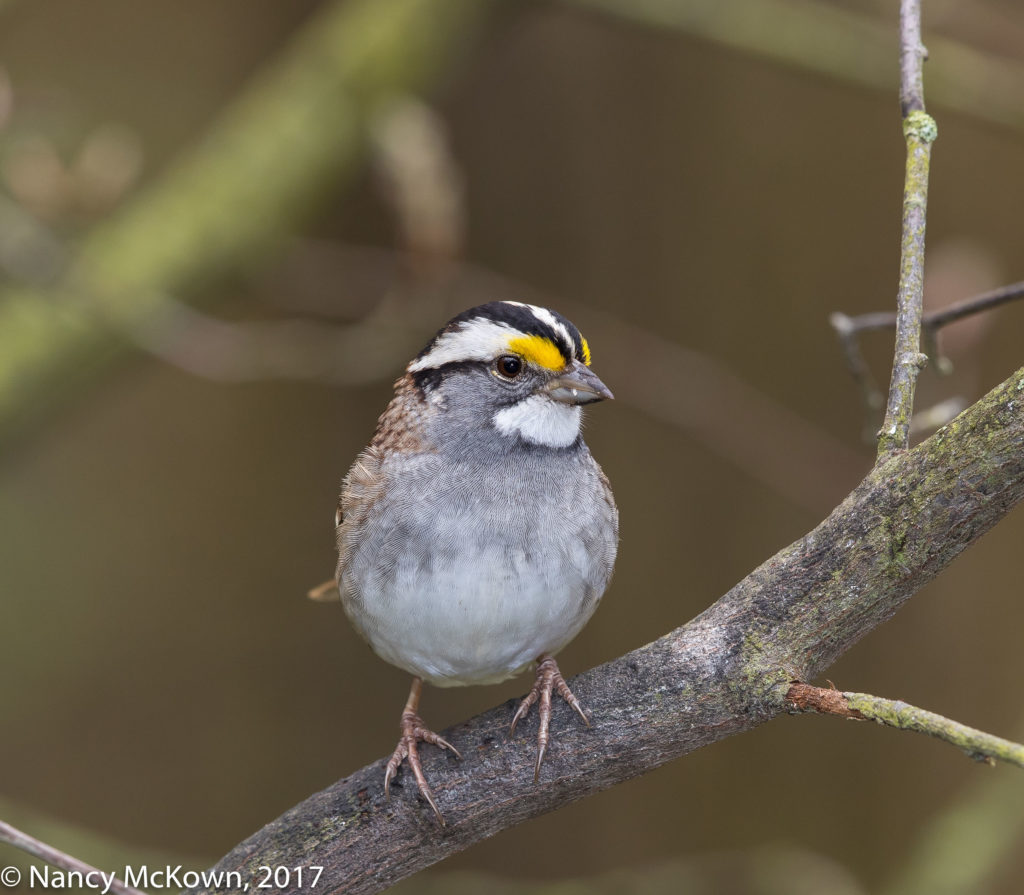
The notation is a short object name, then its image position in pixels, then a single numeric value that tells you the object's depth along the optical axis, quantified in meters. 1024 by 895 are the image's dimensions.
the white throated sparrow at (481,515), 5.26
